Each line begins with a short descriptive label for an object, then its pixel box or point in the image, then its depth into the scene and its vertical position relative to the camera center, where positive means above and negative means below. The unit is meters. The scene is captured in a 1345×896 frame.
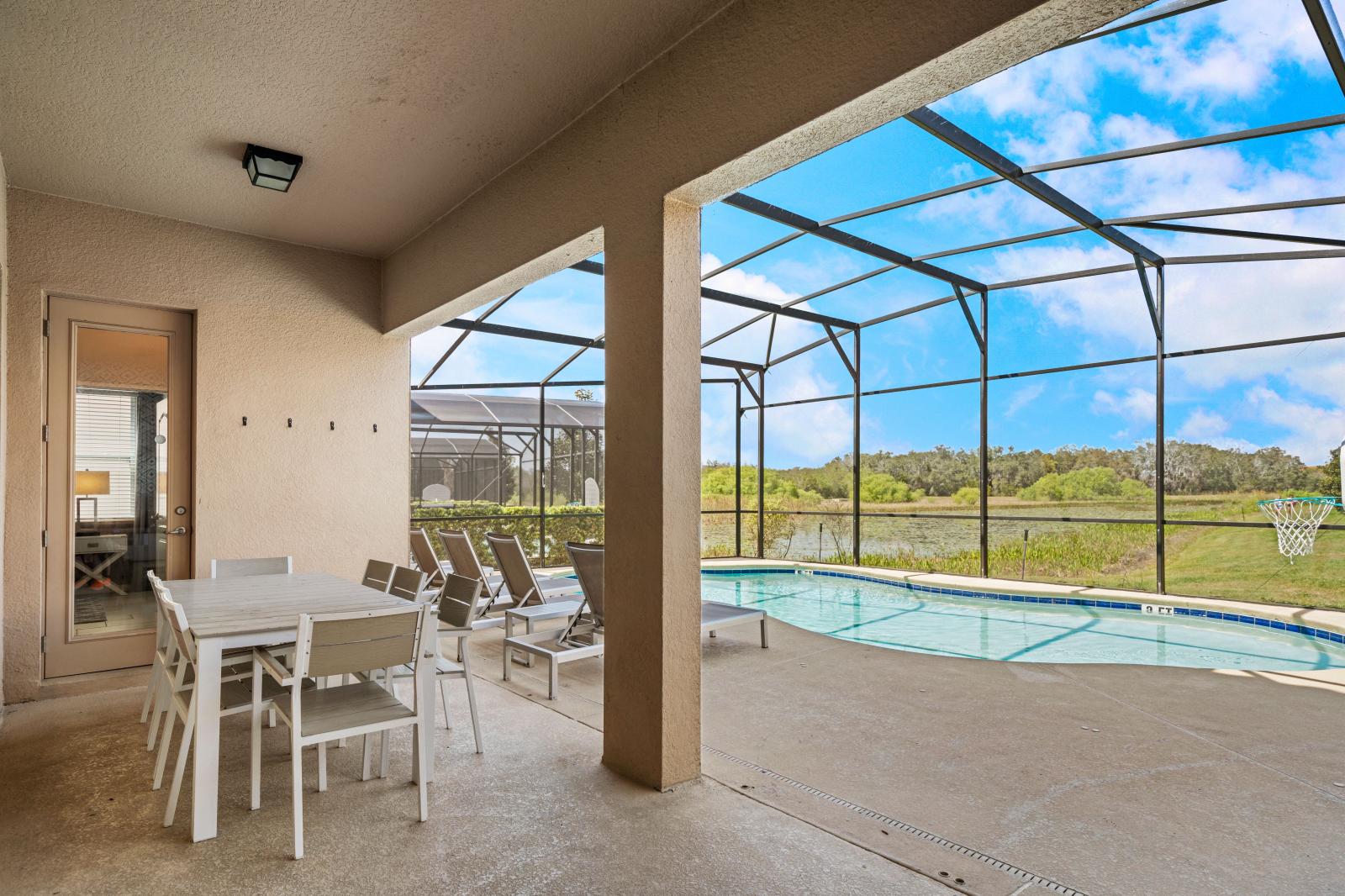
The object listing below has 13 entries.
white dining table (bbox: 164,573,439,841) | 2.45 -0.64
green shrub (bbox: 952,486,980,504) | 15.09 -0.81
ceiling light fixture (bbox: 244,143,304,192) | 3.83 +1.62
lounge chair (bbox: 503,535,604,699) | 4.66 -1.20
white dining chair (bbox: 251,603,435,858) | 2.37 -0.77
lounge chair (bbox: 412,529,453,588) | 6.08 -0.85
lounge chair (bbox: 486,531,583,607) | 5.55 -0.91
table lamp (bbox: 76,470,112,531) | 4.55 -0.17
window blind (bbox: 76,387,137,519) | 4.60 +0.12
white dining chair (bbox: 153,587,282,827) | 2.52 -0.95
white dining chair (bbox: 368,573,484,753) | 3.18 -0.73
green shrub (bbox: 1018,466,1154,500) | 13.73 -0.57
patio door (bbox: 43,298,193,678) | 4.46 -0.10
